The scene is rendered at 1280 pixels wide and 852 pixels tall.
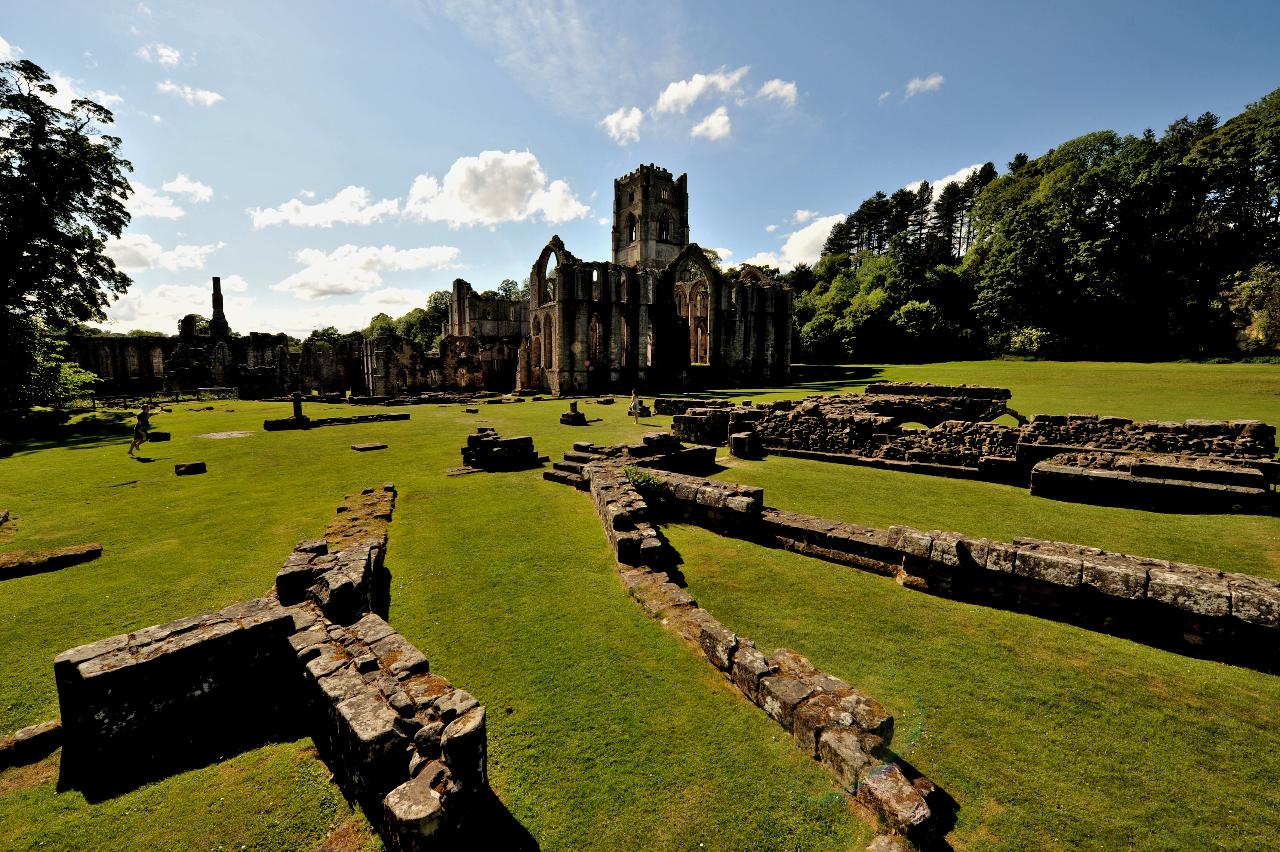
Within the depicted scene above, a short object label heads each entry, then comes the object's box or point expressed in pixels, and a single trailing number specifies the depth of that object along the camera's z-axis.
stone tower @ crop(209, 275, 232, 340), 52.56
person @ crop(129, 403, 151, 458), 15.46
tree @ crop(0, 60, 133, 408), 21.53
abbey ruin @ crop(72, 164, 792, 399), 38.78
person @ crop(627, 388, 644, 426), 23.57
